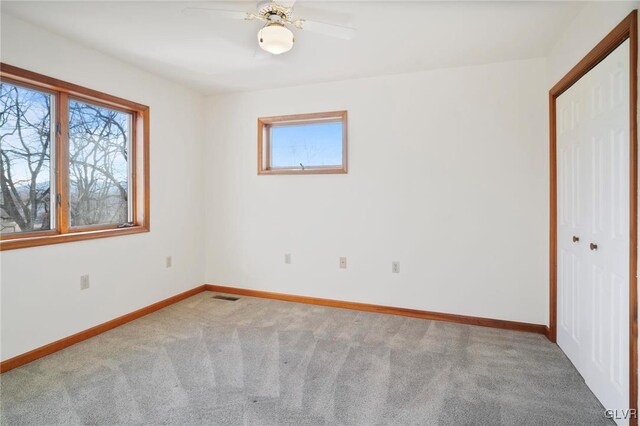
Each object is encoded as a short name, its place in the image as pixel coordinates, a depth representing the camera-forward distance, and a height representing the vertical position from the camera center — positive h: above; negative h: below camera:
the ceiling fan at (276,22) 1.94 +1.13
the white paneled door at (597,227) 1.74 -0.12
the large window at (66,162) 2.44 +0.41
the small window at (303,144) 3.69 +0.75
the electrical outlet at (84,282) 2.82 -0.58
